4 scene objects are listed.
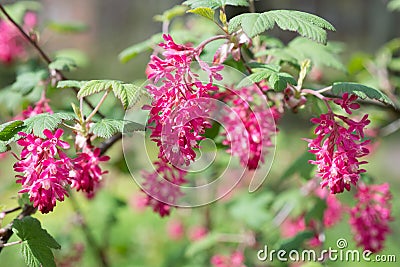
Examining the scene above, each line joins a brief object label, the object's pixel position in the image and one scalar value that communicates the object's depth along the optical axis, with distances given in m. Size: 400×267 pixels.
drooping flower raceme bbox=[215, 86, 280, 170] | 0.82
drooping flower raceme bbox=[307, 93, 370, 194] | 0.74
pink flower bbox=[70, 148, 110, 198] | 0.76
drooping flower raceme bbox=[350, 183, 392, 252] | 0.89
